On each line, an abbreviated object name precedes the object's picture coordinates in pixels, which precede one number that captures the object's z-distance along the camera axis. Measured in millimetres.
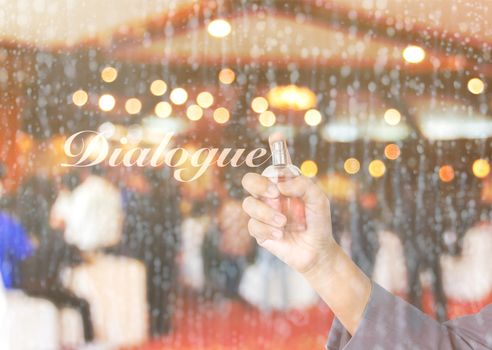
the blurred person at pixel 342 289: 665
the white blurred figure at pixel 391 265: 2648
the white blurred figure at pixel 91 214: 2729
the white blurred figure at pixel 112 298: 2568
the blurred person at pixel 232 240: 2799
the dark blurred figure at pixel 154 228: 2771
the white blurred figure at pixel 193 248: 2850
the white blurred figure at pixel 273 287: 2668
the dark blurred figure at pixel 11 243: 2678
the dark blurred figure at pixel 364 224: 2805
